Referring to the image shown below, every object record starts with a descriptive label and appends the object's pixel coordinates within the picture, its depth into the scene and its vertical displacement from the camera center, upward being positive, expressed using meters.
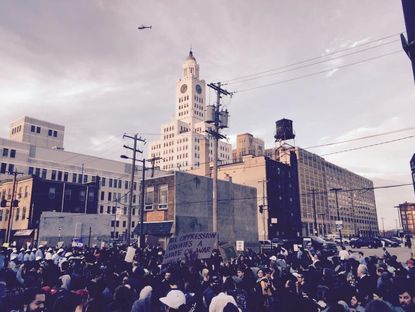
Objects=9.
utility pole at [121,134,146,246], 33.28 +8.00
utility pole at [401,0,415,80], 6.17 +3.85
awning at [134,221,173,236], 34.67 -0.55
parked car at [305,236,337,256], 38.25 -2.68
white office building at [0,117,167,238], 75.19 +14.93
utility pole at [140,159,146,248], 30.60 +0.11
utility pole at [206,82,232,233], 26.16 +8.66
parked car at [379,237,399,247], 52.81 -3.53
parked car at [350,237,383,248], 48.98 -3.11
